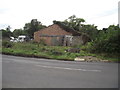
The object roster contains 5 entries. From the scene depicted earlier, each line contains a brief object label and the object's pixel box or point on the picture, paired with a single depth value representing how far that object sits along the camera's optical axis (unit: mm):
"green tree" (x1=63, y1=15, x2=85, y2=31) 39348
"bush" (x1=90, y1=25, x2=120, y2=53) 10601
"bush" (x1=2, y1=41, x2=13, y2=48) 15984
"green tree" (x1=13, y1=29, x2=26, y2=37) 41076
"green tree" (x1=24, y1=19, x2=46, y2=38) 37731
